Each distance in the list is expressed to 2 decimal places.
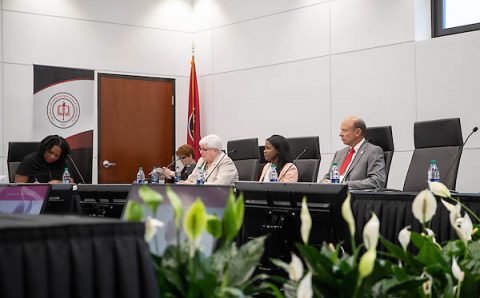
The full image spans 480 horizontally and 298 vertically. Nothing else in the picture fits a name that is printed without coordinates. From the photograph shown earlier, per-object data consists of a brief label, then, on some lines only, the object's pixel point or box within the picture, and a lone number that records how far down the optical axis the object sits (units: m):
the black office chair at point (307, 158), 6.20
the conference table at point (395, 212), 3.19
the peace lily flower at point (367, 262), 1.20
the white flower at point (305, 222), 1.25
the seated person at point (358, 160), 5.52
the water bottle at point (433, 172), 5.07
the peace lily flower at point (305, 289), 1.18
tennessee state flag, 9.12
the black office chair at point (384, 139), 5.71
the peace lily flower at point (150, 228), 1.24
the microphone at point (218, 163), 6.31
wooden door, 8.78
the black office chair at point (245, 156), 6.62
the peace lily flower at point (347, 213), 1.30
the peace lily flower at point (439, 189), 1.71
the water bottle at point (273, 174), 5.80
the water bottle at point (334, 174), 5.59
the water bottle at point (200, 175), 6.16
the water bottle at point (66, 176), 6.87
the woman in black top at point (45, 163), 6.68
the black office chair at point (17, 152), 7.17
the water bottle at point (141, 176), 7.34
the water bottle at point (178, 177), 7.56
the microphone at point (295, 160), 6.02
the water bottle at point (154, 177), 7.49
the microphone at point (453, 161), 4.96
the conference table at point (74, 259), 1.16
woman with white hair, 6.18
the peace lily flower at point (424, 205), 1.39
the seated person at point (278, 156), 6.06
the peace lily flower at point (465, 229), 1.60
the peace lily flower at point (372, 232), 1.22
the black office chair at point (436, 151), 5.05
